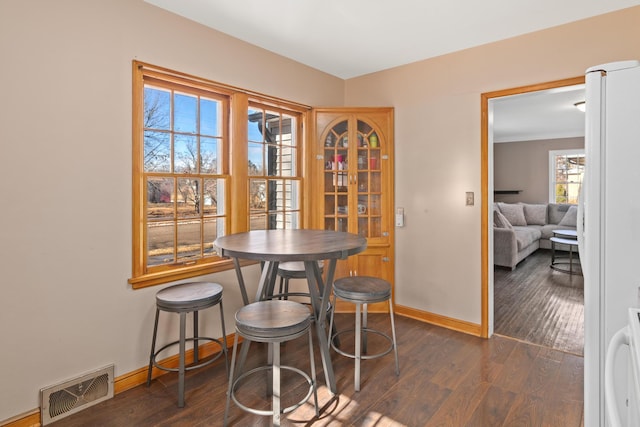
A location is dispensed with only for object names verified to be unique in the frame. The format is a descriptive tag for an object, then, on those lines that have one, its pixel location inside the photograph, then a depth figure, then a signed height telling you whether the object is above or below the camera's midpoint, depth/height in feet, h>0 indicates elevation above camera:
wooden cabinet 12.04 +1.08
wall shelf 26.76 +1.43
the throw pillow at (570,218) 22.38 -0.57
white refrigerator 4.23 -0.08
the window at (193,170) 7.98 +1.11
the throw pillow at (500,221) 18.55 -0.62
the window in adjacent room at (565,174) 24.68 +2.54
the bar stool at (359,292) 7.36 -1.81
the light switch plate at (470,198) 10.46 +0.36
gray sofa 18.06 -1.08
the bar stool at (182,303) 6.94 -1.91
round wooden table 5.88 -0.71
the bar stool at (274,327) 5.68 -1.95
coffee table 17.71 -1.85
